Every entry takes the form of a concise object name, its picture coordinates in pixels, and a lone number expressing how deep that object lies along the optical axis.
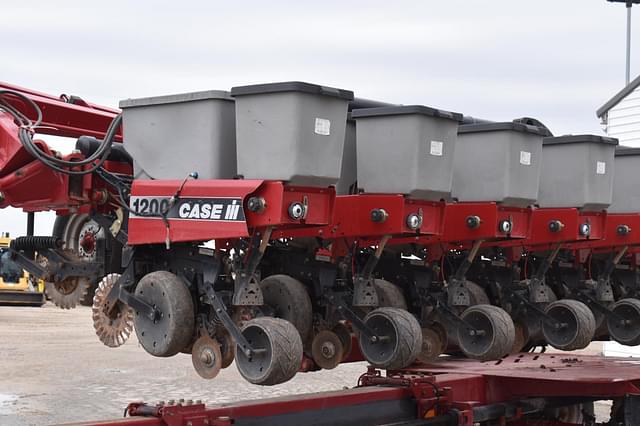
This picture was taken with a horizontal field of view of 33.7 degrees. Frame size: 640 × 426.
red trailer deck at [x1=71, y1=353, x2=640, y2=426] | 5.66
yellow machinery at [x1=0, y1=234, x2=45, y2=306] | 25.66
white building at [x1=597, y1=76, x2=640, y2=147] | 15.41
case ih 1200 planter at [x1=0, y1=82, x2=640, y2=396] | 5.96
